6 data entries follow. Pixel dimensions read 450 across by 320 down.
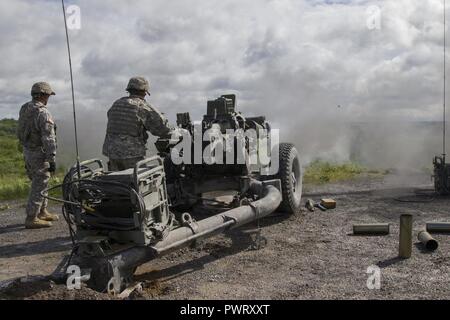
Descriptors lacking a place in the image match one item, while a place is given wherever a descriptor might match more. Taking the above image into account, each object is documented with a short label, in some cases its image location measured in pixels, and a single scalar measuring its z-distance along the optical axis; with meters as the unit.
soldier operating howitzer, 5.98
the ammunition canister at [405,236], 5.43
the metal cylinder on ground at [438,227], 6.47
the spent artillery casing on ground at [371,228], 6.49
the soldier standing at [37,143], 7.21
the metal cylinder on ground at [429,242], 5.76
